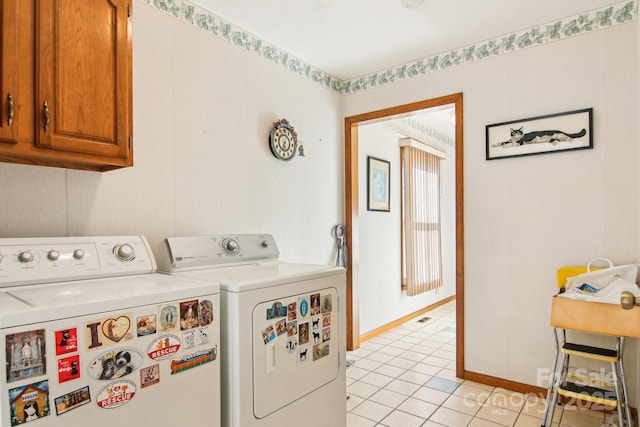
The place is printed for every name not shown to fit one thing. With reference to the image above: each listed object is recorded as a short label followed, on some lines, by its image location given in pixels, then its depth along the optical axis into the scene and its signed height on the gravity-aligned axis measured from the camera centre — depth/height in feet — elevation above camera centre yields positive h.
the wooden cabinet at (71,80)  4.35 +1.69
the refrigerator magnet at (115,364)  3.61 -1.41
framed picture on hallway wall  12.74 +1.08
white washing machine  3.26 -1.18
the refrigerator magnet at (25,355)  3.14 -1.13
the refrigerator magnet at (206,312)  4.52 -1.13
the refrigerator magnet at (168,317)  4.15 -1.09
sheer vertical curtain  14.67 -0.28
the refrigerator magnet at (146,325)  3.94 -1.11
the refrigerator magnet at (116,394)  3.65 -1.71
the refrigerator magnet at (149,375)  3.93 -1.64
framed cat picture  7.78 +1.69
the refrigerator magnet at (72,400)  3.38 -1.63
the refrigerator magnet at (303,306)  5.61 -1.33
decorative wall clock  8.93 +1.82
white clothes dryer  4.84 -1.62
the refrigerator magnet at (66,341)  3.40 -1.09
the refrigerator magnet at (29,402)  3.14 -1.53
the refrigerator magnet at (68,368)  3.39 -1.34
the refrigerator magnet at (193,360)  4.23 -1.63
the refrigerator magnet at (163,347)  4.02 -1.38
